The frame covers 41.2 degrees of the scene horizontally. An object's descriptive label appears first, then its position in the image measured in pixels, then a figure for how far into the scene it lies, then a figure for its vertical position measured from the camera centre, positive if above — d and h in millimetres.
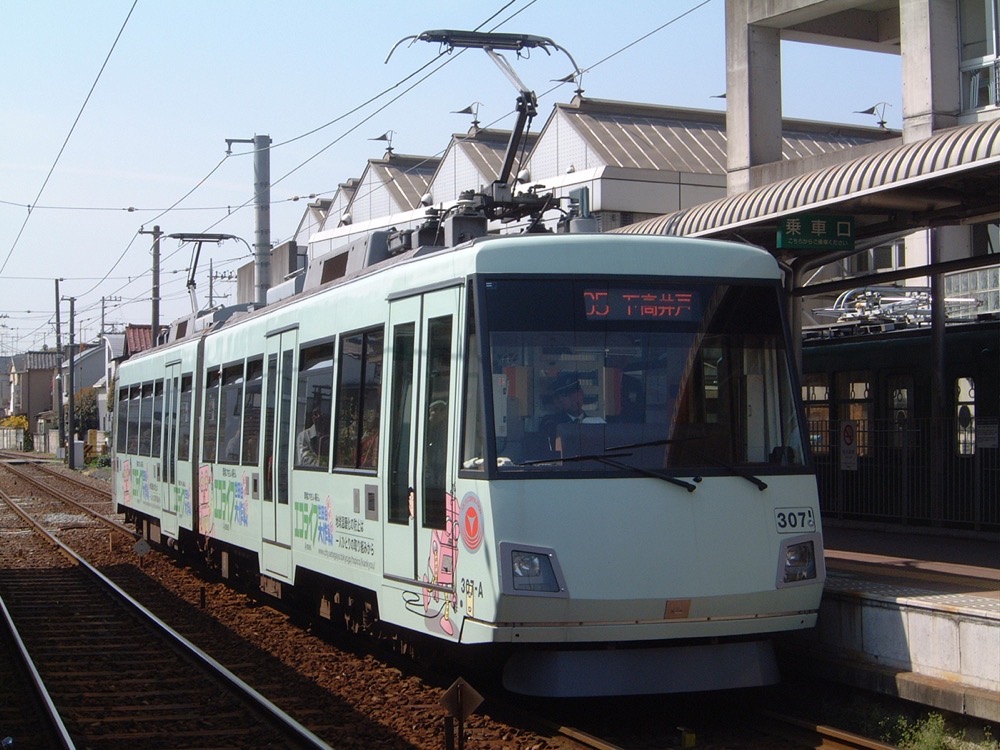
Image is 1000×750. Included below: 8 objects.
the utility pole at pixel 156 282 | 35325 +4104
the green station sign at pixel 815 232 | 11789 +1704
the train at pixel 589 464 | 7574 -230
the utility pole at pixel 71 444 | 53094 -455
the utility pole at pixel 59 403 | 58662 +1573
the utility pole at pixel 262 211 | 19531 +3278
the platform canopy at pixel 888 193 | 9945 +1954
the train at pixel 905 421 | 15836 +0
